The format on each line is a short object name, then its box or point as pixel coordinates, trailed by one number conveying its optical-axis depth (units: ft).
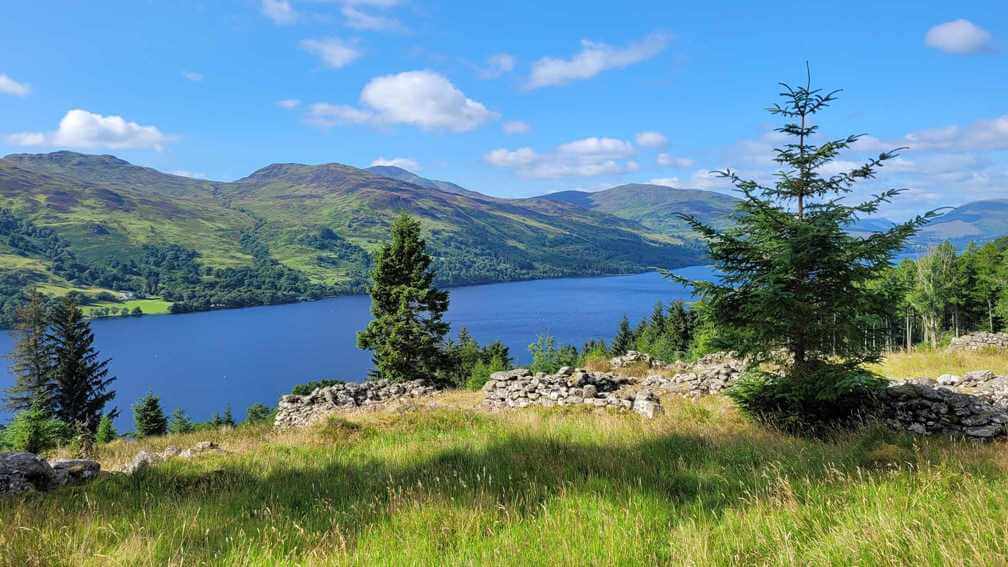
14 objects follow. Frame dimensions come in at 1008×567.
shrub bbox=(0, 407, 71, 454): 69.21
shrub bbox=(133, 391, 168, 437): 155.12
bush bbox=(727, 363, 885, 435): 30.14
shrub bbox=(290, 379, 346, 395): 254.51
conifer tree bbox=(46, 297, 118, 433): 150.10
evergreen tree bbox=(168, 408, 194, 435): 172.00
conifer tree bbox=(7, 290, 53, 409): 151.12
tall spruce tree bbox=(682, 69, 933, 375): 30.76
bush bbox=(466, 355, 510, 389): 218.79
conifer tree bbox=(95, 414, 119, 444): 119.31
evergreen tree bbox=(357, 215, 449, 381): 106.22
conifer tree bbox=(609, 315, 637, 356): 330.13
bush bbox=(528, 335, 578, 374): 154.51
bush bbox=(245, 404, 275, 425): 230.68
